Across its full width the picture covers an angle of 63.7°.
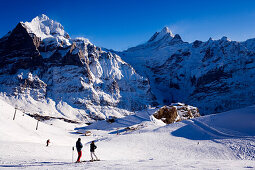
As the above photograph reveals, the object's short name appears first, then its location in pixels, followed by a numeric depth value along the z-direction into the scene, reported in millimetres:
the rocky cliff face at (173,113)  98688
